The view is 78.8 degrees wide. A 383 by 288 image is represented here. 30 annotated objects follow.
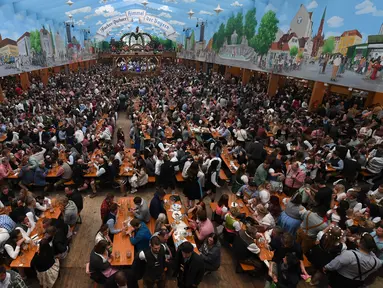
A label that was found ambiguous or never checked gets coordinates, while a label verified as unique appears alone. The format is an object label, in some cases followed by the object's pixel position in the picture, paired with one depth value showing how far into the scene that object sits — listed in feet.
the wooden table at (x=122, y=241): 11.73
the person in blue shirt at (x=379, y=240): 12.02
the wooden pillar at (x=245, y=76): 64.42
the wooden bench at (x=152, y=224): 14.71
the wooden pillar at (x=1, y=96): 41.53
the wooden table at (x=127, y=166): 20.72
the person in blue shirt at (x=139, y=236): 12.39
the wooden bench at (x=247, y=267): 12.80
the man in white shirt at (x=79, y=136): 25.70
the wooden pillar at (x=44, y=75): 64.63
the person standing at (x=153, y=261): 10.27
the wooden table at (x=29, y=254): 11.53
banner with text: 87.07
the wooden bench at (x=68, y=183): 20.30
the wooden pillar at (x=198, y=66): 116.09
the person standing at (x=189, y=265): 10.28
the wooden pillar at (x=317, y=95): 38.60
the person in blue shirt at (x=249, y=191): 16.56
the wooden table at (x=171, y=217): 13.22
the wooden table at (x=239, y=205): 15.75
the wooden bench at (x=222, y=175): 21.06
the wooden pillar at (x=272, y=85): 50.96
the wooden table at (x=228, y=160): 21.71
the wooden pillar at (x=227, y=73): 77.78
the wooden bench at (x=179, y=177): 20.84
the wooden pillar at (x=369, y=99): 38.58
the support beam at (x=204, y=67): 106.18
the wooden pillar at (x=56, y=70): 85.39
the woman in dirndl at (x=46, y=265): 10.98
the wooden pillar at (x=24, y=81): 55.62
